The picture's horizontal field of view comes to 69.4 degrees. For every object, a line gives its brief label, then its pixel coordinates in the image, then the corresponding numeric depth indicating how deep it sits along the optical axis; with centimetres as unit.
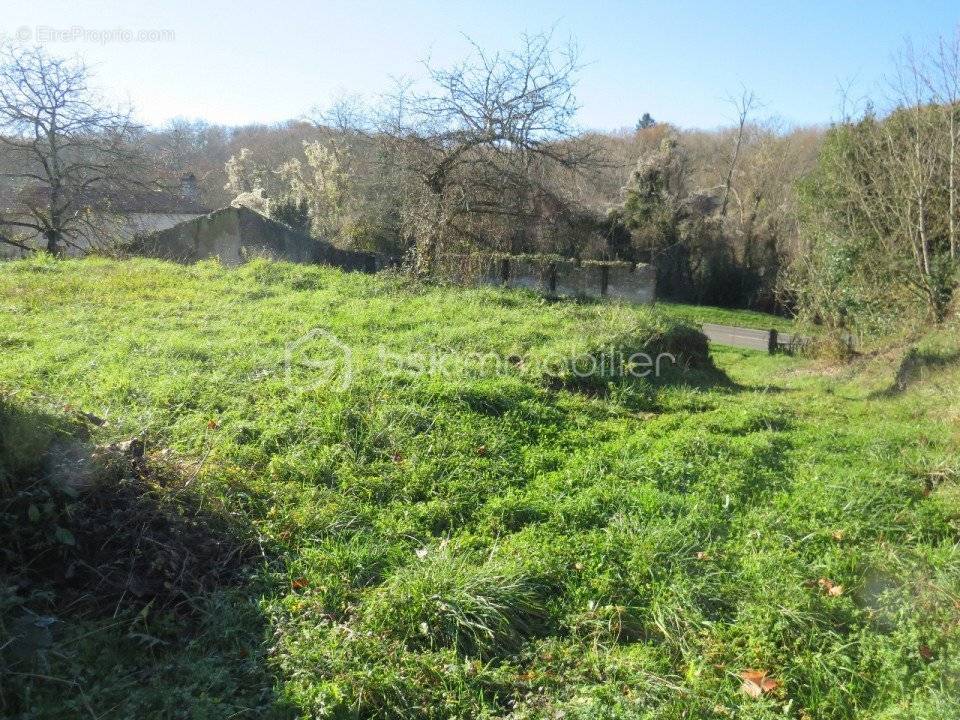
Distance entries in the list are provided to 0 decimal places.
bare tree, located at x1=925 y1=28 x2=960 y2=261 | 1289
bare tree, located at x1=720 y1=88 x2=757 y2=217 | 3359
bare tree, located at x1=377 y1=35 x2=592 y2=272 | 1309
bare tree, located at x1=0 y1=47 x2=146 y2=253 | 1798
